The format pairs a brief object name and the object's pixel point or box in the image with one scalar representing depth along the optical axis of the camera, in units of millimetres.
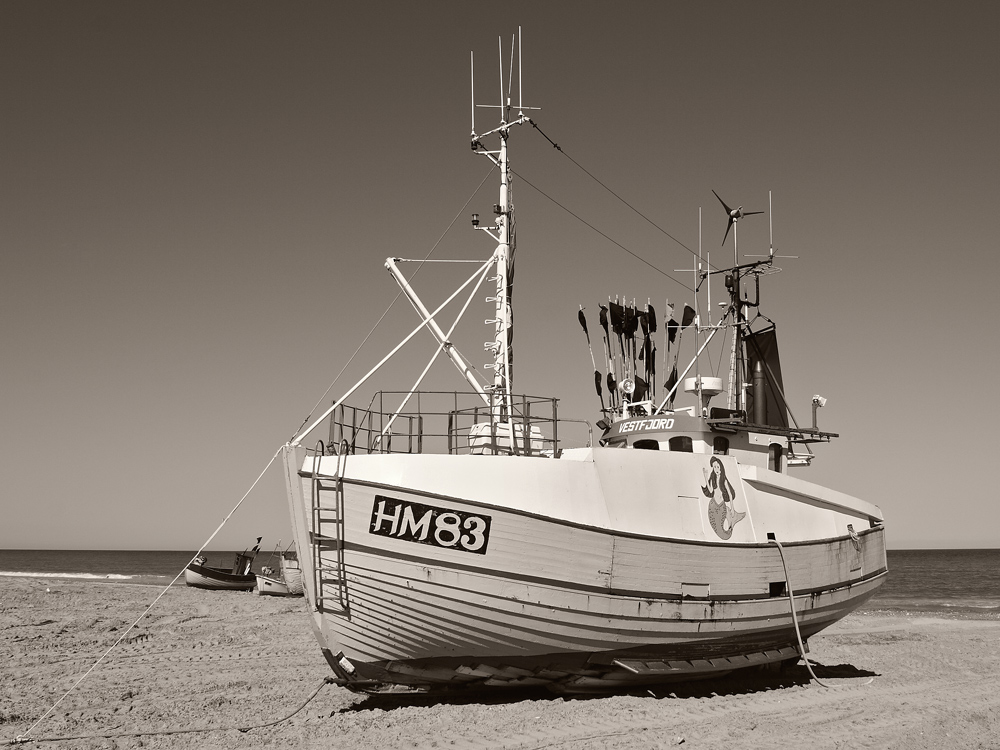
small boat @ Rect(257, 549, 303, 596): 33156
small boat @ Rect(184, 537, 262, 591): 37031
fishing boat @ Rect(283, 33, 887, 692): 10906
